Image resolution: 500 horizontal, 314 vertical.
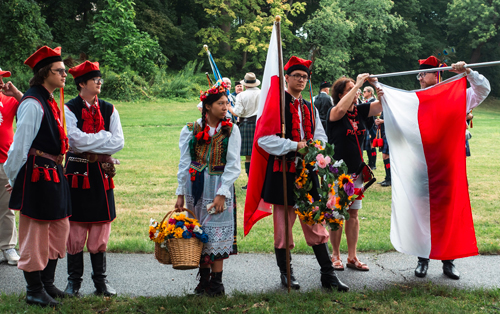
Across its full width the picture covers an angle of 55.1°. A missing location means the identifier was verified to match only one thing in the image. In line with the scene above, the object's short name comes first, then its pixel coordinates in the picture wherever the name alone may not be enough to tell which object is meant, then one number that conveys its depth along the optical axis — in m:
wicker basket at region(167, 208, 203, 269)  3.97
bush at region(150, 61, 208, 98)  26.69
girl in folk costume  4.33
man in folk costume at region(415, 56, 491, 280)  4.67
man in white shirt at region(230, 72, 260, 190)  9.15
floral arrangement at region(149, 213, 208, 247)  4.02
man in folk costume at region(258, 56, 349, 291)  4.64
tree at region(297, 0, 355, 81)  35.94
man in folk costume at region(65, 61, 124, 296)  4.46
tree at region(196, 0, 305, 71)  35.19
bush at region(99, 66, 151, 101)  23.77
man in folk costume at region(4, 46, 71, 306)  4.05
